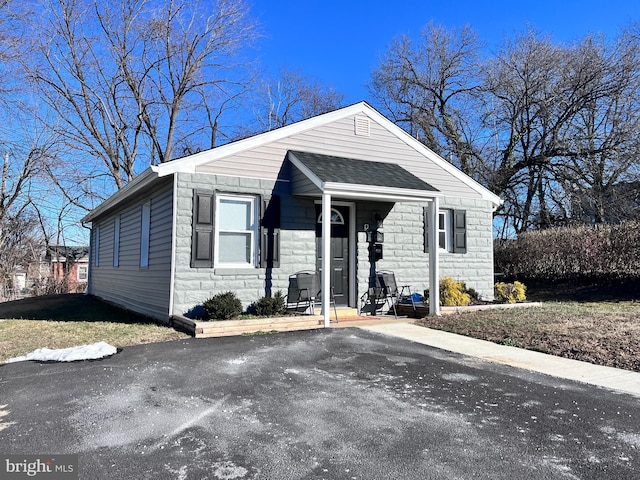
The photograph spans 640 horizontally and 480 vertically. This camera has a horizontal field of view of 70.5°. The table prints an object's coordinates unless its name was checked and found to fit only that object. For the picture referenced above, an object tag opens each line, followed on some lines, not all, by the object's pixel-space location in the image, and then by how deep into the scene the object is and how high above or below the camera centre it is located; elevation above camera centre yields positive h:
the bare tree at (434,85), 24.39 +10.14
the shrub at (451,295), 10.09 -0.64
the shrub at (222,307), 7.82 -0.72
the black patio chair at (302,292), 8.96 -0.51
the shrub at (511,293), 10.90 -0.63
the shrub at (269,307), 8.34 -0.75
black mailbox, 9.95 +0.34
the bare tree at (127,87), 21.17 +8.91
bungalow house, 8.26 +1.05
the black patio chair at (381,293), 9.89 -0.58
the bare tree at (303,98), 29.31 +11.48
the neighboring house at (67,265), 21.38 +0.02
